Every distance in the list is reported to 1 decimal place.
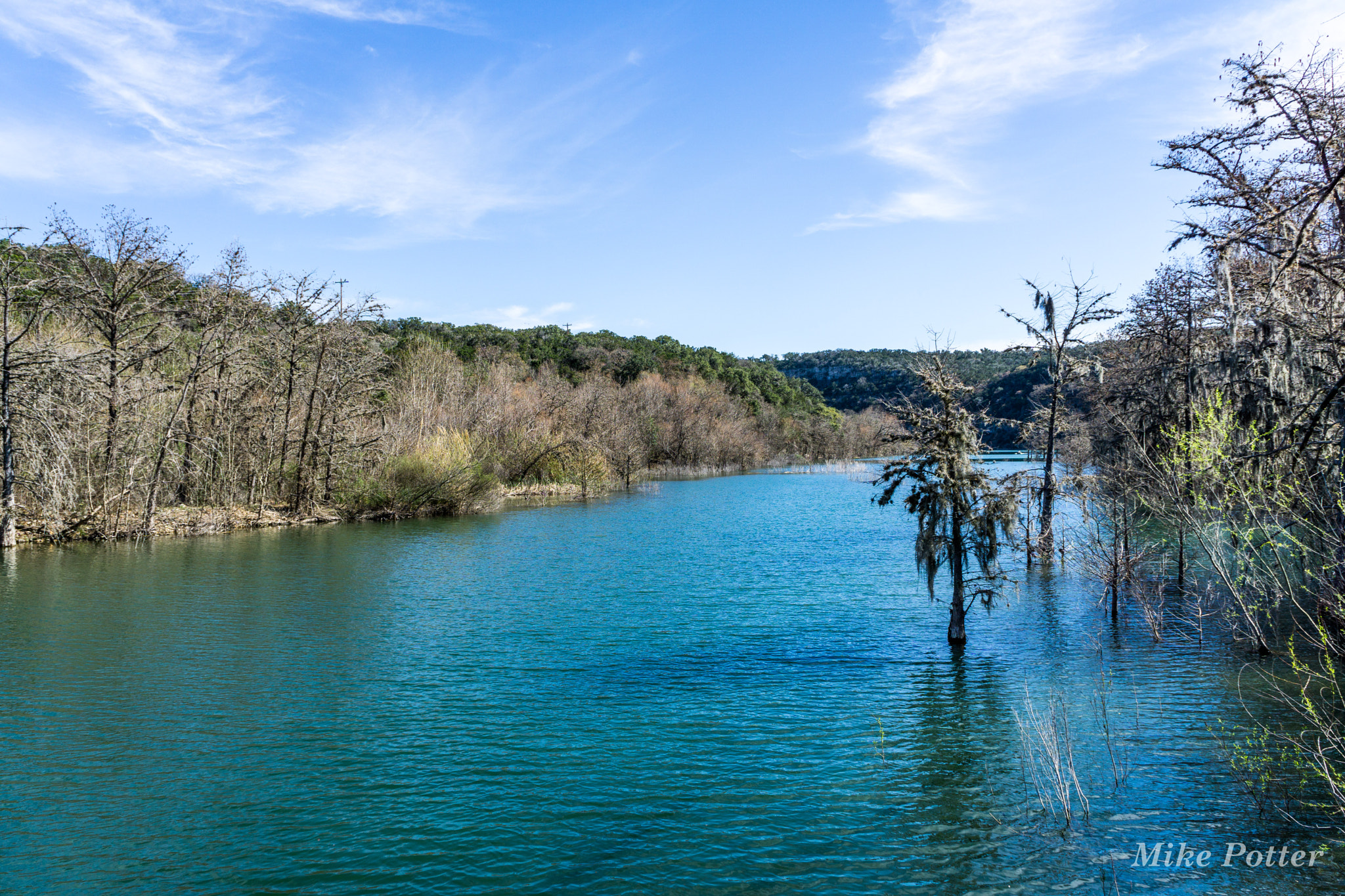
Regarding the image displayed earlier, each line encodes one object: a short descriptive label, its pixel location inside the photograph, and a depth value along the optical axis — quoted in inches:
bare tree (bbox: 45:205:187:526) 1045.8
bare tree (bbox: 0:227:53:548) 919.7
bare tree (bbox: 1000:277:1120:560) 784.3
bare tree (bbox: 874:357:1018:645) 530.6
